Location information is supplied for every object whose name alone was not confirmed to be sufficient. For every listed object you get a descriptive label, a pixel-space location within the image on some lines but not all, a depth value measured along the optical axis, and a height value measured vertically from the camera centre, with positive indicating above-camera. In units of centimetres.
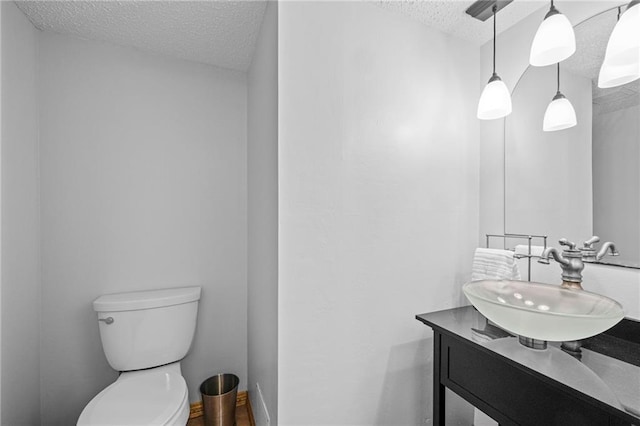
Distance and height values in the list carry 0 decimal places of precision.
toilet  120 -73
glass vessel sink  74 -29
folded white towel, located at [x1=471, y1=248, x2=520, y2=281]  123 -24
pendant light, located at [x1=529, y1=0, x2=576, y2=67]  104 +64
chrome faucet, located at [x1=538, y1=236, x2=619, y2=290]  99 -16
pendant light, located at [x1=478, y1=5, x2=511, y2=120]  129 +51
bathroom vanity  67 -43
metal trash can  162 -110
